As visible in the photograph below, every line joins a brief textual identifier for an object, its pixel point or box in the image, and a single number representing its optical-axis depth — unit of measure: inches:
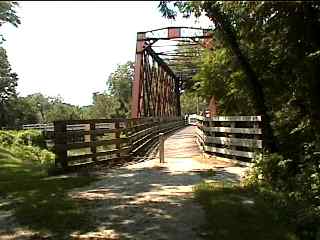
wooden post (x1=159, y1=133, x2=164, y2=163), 370.8
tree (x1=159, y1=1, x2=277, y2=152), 281.2
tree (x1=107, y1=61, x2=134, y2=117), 2504.1
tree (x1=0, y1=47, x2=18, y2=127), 1744.0
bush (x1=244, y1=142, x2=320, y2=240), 185.7
